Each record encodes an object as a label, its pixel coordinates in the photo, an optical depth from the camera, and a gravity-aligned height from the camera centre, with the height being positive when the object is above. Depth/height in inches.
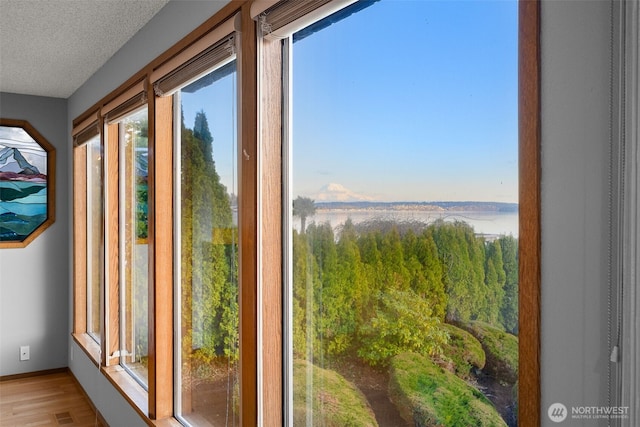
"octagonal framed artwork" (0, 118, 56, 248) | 181.9 +10.8
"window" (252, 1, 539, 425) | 45.4 +0.1
